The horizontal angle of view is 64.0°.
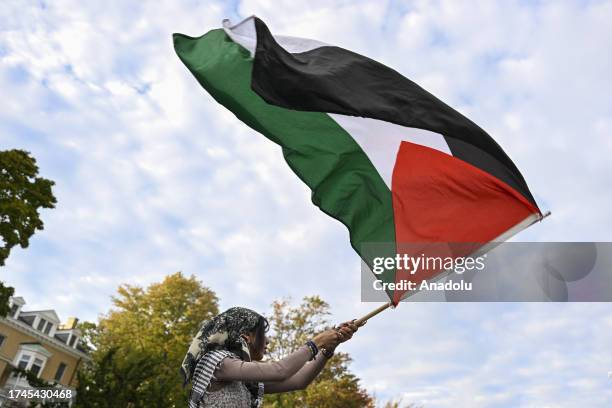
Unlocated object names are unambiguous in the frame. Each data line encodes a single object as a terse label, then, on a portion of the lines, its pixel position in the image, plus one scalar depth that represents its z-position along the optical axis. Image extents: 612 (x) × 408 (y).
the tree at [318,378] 25.34
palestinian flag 4.32
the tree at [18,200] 17.56
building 36.75
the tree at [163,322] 23.88
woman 3.12
